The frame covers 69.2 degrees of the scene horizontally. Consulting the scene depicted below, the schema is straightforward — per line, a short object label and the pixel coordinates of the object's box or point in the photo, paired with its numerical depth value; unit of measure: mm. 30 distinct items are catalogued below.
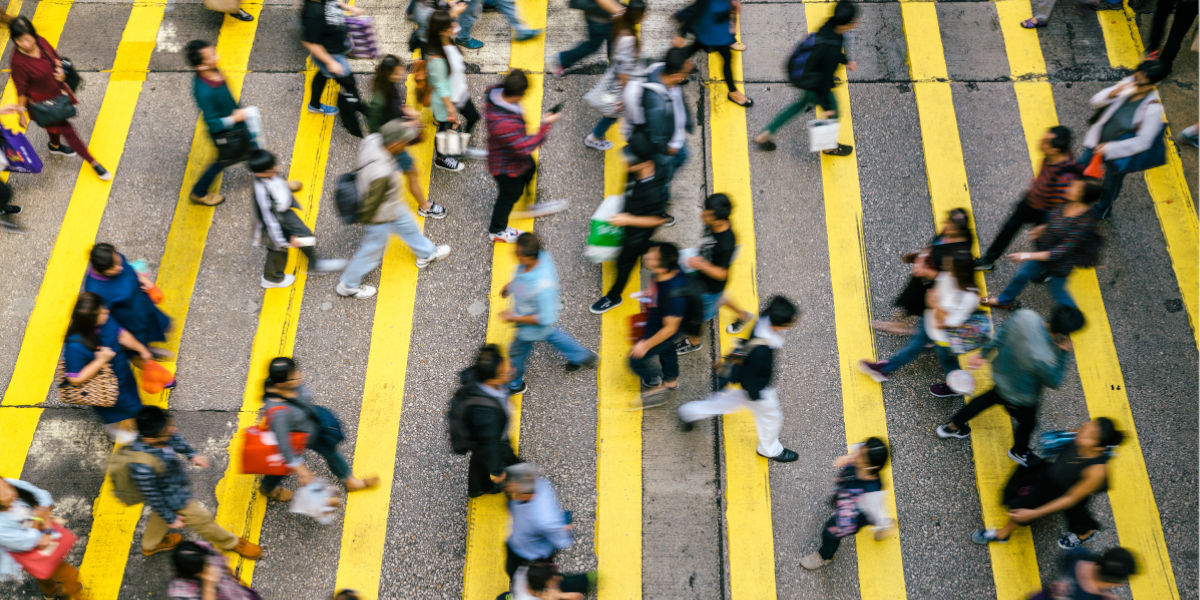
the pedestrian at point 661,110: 7387
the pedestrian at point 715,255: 6477
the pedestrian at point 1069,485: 5449
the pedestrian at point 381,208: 7062
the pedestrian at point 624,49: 7992
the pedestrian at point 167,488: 5469
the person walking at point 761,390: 5918
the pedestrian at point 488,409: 5719
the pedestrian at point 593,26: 8797
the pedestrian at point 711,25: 8453
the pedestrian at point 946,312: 6461
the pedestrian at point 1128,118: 7203
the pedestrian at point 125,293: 6273
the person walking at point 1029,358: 5926
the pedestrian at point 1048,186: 6805
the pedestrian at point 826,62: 7711
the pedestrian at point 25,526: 5422
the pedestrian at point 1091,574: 4914
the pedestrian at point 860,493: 5391
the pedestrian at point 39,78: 7691
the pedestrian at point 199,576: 4949
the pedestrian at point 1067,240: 6594
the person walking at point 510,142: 7129
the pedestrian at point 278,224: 6808
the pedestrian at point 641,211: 7059
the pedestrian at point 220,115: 7586
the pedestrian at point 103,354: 6078
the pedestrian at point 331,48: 8141
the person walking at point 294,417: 5668
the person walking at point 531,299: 6370
